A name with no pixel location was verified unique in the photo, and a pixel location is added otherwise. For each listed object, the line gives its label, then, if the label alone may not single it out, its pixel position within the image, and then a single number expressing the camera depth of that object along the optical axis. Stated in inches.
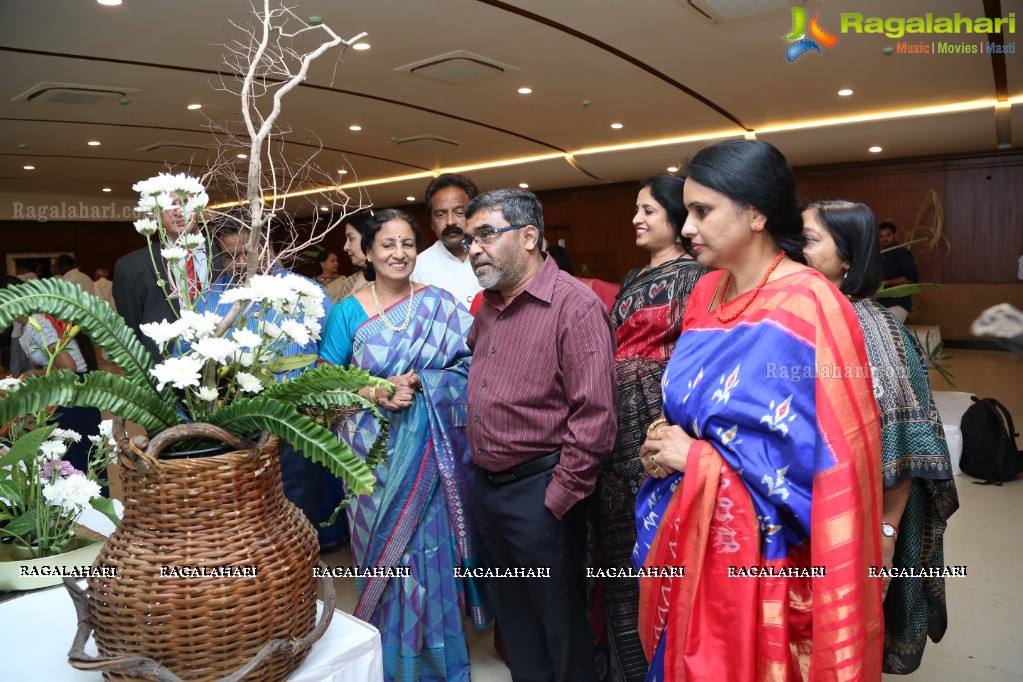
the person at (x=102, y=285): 419.4
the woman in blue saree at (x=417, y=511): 89.3
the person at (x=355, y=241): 122.9
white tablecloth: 41.2
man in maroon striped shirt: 72.7
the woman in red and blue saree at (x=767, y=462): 50.0
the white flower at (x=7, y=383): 47.9
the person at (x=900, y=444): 65.8
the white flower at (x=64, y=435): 57.8
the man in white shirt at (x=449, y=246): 120.6
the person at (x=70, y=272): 336.2
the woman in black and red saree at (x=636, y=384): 83.1
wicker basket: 35.1
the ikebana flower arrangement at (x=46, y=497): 50.7
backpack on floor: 168.2
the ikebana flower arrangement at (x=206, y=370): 35.2
